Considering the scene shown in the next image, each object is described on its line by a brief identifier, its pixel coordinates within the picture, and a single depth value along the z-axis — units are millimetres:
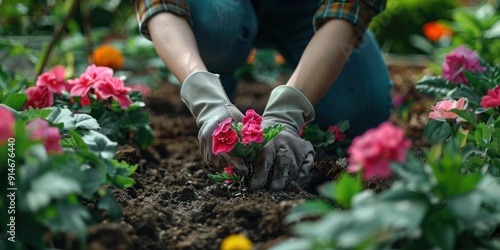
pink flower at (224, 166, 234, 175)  1717
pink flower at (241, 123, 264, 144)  1585
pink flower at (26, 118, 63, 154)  1254
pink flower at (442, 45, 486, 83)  2096
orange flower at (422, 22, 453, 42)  3539
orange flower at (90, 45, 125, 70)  2924
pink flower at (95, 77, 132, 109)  1944
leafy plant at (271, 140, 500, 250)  1089
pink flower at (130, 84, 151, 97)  2796
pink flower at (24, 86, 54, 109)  1975
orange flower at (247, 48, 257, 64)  3137
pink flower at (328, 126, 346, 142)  2100
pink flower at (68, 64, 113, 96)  1951
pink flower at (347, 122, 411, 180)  1172
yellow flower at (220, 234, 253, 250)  1179
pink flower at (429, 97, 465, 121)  1751
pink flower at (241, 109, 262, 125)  1621
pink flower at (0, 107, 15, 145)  1148
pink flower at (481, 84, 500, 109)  1783
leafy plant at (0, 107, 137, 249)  1147
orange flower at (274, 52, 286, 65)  3142
